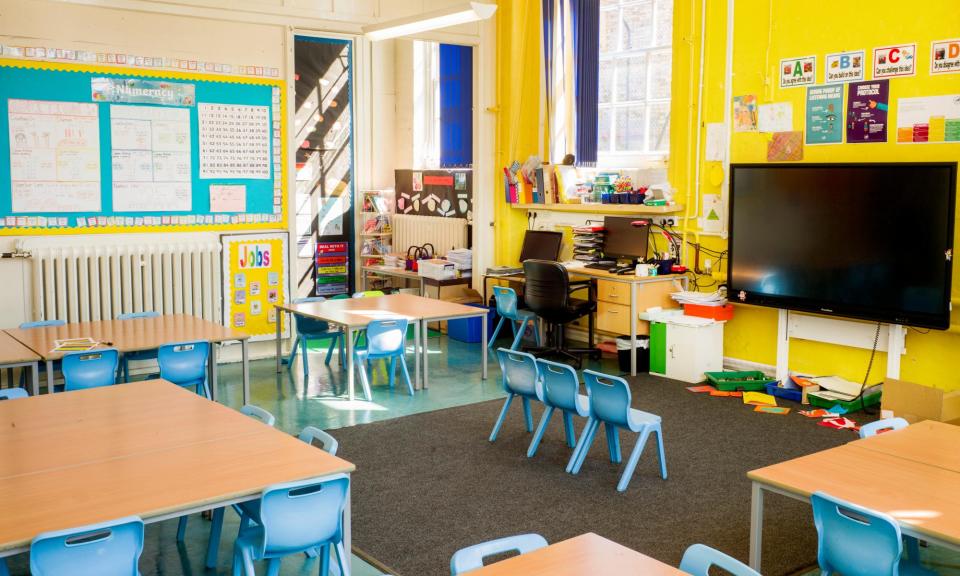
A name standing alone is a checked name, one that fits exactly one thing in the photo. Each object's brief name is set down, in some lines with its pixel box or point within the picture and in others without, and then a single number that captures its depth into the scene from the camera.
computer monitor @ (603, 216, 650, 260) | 8.62
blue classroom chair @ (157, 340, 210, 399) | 5.80
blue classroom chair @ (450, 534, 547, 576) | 2.74
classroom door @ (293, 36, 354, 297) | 11.24
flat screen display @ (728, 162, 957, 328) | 6.39
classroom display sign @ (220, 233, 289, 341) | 8.62
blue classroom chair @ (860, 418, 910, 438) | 4.27
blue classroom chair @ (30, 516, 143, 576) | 2.81
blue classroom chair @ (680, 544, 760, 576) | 2.69
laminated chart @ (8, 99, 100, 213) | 7.46
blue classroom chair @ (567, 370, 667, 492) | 5.34
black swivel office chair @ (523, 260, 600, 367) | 8.34
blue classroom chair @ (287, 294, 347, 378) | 8.07
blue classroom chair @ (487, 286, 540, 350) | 8.94
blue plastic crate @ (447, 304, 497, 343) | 9.77
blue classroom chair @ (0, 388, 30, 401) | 4.86
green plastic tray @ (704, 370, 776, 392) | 7.58
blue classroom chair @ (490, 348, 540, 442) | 5.95
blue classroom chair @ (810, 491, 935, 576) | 3.04
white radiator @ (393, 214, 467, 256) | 10.58
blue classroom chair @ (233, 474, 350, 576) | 3.27
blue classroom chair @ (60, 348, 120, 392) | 5.43
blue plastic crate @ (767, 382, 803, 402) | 7.35
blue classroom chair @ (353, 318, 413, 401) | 7.08
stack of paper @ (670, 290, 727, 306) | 7.95
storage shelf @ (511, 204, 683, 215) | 8.36
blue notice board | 7.50
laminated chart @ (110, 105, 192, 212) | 7.93
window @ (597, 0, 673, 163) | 8.86
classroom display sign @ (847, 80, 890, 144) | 6.88
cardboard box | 5.93
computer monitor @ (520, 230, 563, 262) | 9.60
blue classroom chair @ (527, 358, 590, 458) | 5.64
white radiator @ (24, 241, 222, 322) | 7.66
